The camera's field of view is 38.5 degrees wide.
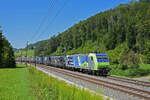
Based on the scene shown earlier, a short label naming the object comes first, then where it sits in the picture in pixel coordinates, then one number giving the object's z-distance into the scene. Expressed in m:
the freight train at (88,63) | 29.62
